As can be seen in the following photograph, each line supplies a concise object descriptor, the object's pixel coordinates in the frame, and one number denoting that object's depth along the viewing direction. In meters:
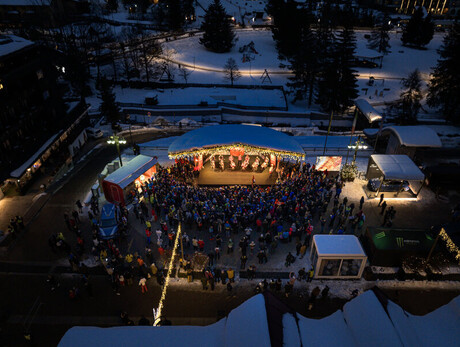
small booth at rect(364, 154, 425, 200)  21.42
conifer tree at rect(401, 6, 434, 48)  60.19
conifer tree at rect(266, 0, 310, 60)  51.53
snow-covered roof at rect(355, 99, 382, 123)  30.84
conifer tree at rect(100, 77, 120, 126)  35.47
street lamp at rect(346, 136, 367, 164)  26.72
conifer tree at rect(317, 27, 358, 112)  38.09
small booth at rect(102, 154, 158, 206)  21.08
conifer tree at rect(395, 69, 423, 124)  35.84
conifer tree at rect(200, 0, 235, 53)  56.34
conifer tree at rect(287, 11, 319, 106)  42.75
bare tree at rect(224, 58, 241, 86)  50.18
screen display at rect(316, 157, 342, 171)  24.16
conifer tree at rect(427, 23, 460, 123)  35.25
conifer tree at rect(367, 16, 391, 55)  58.62
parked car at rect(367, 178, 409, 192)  22.61
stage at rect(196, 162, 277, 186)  24.66
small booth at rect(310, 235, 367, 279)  15.16
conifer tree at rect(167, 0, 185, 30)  66.19
